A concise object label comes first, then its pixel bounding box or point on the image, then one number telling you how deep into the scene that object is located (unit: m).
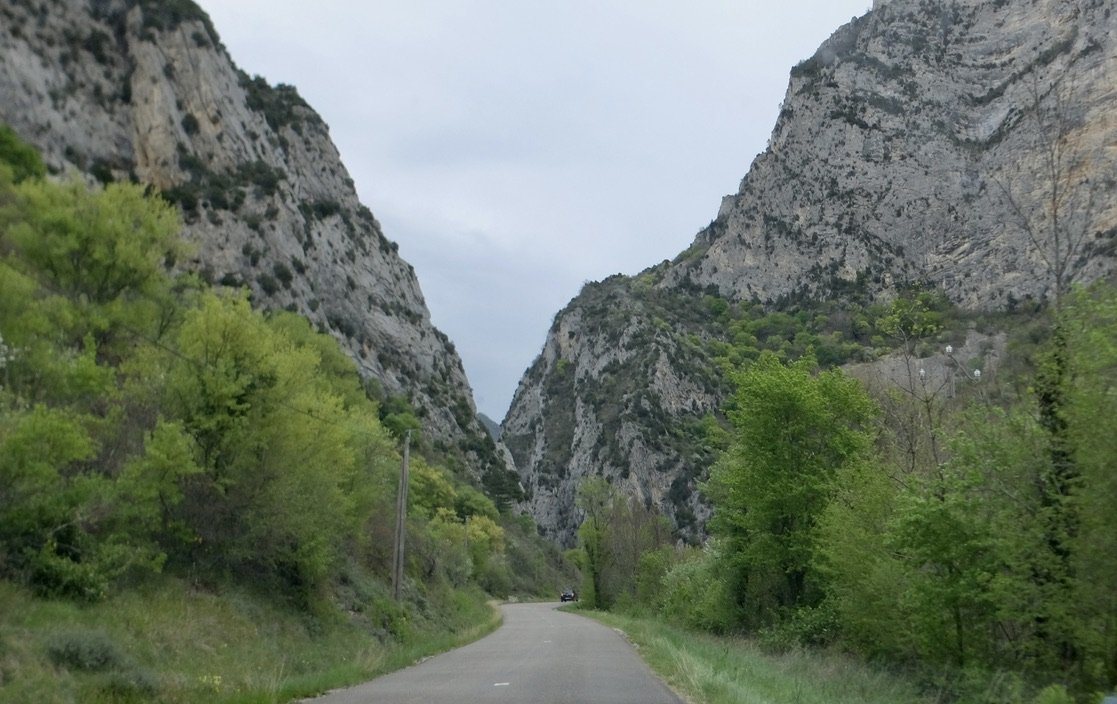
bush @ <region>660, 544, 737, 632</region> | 31.78
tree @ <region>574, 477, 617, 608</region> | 64.50
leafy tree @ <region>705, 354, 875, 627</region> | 26.37
